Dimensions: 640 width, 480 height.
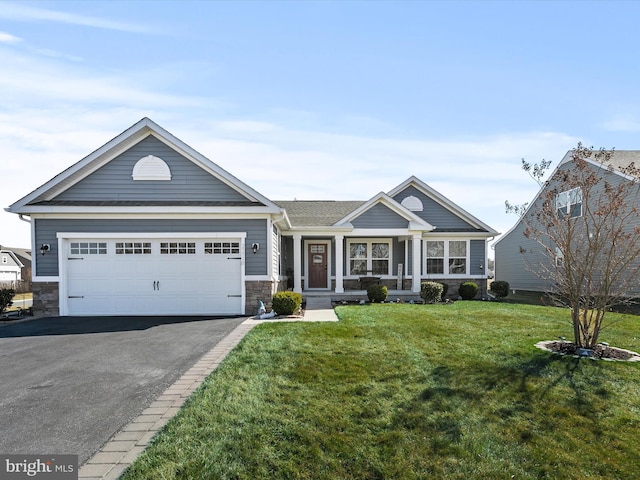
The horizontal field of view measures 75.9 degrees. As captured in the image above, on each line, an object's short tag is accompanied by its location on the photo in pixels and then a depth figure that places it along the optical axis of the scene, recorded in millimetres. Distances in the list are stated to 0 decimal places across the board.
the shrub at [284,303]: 11688
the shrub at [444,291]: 17653
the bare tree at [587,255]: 7012
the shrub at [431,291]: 15609
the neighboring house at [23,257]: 39853
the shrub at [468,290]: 17703
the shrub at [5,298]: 12522
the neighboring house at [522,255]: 18062
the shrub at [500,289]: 18484
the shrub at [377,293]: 15555
